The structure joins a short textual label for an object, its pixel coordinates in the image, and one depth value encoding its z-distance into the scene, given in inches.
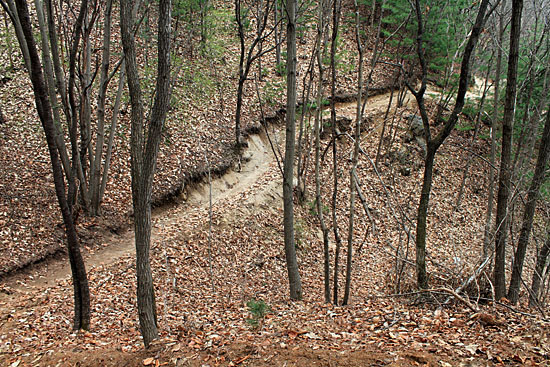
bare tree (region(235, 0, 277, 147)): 495.8
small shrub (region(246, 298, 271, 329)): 194.3
